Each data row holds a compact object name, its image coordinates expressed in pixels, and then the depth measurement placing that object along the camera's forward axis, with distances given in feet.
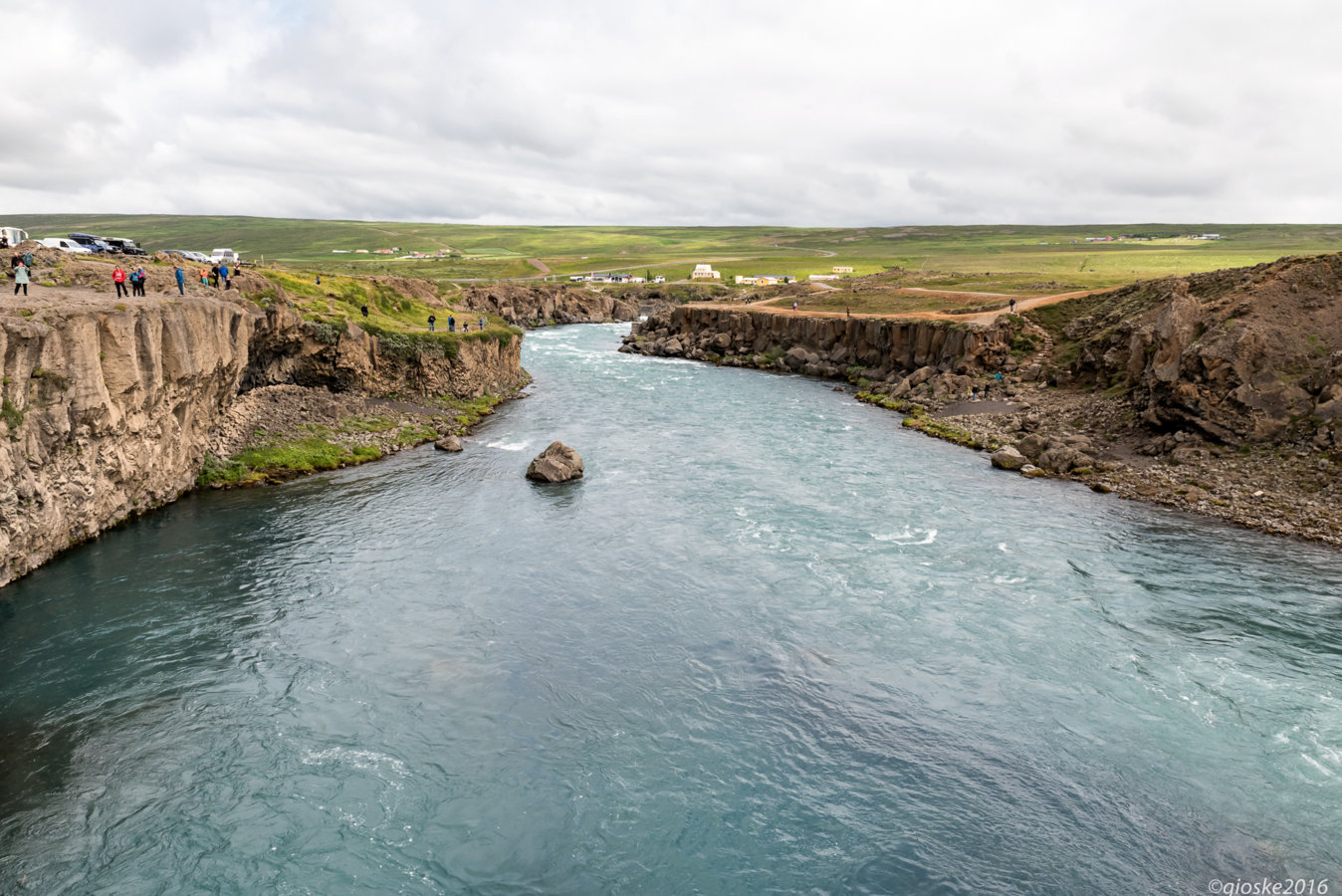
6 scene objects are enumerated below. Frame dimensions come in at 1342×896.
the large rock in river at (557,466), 146.10
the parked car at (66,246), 185.16
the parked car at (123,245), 208.23
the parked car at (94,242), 196.75
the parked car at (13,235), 158.81
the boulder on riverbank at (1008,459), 158.51
